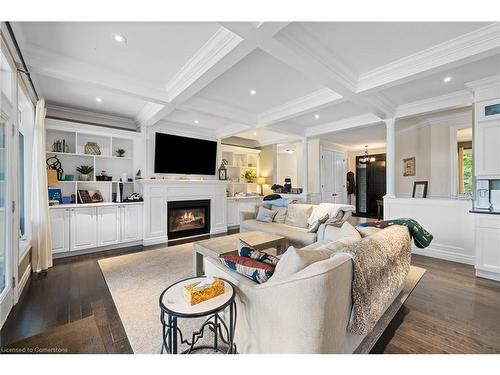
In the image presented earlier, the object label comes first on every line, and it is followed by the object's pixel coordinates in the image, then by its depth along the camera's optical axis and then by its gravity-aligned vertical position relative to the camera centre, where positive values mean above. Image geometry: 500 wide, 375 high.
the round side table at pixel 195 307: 1.22 -0.70
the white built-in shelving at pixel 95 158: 3.95 +0.53
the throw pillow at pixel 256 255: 1.60 -0.53
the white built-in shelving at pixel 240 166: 6.53 +0.62
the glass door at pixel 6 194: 2.06 -0.09
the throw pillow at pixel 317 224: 3.54 -0.62
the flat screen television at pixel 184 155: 4.79 +0.72
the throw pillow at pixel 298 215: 4.08 -0.55
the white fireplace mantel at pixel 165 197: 4.47 -0.27
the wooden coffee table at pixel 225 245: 2.63 -0.76
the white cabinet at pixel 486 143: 2.81 +0.58
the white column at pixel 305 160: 5.70 +0.68
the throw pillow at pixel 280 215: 4.39 -0.59
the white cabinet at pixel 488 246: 2.72 -0.75
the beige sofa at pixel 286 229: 3.40 -0.77
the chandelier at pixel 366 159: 8.24 +1.02
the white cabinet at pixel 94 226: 3.56 -0.73
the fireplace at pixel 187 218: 4.86 -0.77
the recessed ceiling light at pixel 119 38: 2.07 +1.41
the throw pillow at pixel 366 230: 2.10 -0.44
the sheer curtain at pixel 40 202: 2.94 -0.24
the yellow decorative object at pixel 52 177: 3.61 +0.13
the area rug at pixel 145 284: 1.79 -1.20
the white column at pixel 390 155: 4.01 +0.57
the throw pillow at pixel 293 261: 1.29 -0.46
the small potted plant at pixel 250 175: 6.82 +0.33
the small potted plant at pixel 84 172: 4.05 +0.24
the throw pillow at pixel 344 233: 1.94 -0.44
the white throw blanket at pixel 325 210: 3.70 -0.42
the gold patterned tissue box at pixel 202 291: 1.31 -0.66
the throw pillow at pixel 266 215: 4.45 -0.61
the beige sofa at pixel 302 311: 1.12 -0.70
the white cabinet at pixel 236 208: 6.06 -0.63
